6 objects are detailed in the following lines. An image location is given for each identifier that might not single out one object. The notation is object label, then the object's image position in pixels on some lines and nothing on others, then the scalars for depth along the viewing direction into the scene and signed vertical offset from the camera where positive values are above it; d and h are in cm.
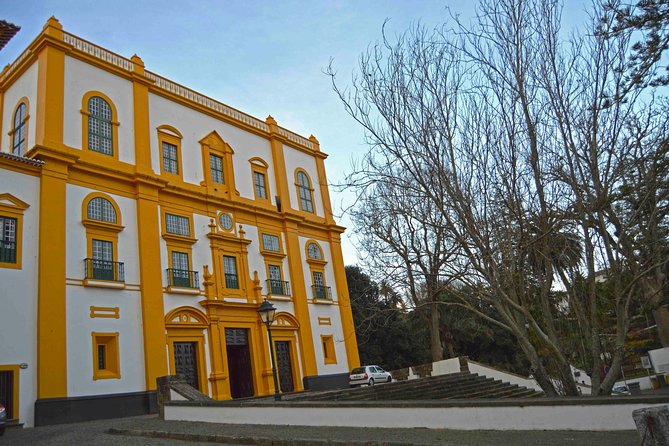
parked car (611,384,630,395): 2515 -259
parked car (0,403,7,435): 1188 +27
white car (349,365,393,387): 2398 -10
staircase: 1645 -80
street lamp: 1445 +201
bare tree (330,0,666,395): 888 +260
